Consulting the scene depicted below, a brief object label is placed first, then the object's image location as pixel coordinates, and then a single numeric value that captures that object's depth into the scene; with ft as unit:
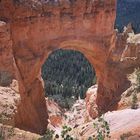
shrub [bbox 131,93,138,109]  73.00
